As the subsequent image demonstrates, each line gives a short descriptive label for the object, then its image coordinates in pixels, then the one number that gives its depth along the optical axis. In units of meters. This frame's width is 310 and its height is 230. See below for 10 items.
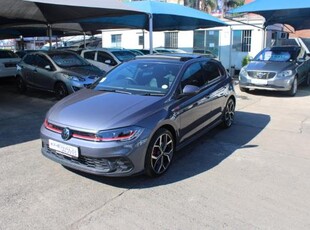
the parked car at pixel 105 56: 12.75
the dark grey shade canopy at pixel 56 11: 9.31
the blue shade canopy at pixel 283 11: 11.83
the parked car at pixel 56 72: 9.58
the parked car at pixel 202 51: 20.71
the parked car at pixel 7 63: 13.09
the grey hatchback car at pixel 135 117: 3.88
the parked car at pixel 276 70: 10.75
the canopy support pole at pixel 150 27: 10.60
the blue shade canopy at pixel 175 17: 11.90
